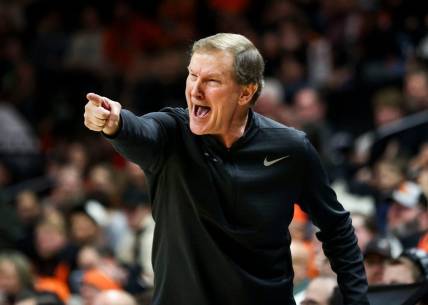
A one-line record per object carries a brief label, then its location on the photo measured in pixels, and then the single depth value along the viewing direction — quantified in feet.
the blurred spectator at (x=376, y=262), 32.81
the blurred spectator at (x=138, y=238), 49.44
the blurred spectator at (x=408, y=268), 29.50
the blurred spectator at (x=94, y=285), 43.50
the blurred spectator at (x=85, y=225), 56.59
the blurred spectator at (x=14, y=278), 47.01
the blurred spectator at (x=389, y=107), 60.08
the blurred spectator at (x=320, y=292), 28.91
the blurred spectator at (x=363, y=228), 40.86
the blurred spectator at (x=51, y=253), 54.08
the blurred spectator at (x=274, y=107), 62.22
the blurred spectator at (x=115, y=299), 36.58
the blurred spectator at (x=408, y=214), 41.70
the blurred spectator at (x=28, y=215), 58.50
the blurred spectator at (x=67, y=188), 63.26
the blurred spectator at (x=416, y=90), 58.44
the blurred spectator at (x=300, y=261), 37.43
